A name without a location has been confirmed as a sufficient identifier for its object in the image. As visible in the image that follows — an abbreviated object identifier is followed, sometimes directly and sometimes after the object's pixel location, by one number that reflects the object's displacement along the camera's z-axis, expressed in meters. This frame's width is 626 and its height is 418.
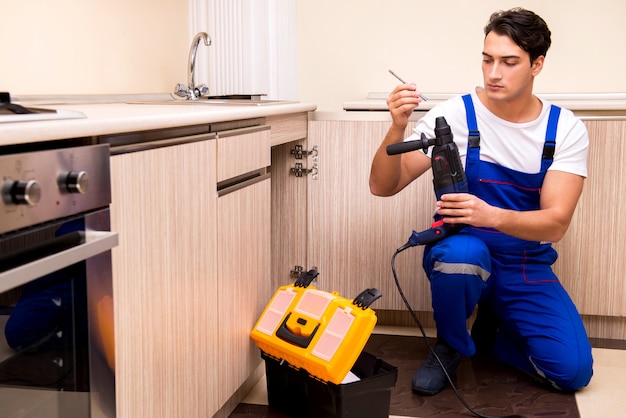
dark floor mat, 2.24
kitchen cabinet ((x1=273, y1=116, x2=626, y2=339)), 2.75
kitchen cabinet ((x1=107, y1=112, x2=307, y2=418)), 1.46
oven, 1.11
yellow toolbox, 1.95
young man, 2.32
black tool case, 1.99
